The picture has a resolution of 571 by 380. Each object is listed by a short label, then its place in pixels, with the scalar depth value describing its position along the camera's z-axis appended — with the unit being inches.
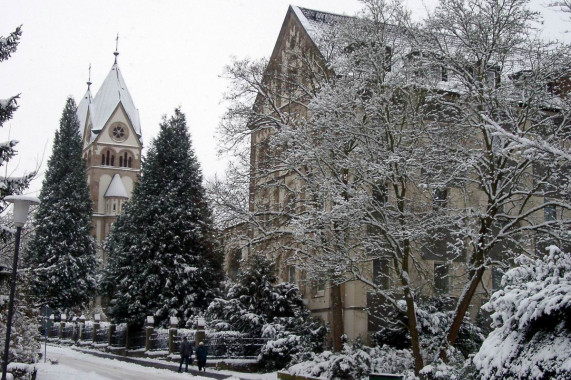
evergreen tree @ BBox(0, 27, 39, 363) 710.5
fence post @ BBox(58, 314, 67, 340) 2228.1
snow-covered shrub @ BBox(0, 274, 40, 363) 825.5
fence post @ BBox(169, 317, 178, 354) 1358.3
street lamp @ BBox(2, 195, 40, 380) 579.5
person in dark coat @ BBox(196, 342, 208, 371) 1149.1
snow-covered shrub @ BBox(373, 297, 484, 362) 945.5
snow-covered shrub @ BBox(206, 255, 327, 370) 1130.0
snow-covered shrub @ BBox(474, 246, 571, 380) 410.3
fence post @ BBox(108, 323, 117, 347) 1713.8
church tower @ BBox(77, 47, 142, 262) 4158.5
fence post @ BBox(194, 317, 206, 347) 1235.2
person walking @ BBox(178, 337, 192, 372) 1156.5
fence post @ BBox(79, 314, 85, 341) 2025.1
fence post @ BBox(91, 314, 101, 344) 1880.2
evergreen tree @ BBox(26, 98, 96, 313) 2411.4
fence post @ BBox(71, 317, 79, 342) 2080.5
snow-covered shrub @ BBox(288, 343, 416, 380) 916.6
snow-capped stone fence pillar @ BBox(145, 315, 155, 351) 1482.5
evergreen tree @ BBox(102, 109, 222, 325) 1621.6
